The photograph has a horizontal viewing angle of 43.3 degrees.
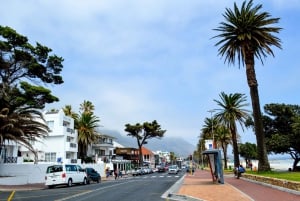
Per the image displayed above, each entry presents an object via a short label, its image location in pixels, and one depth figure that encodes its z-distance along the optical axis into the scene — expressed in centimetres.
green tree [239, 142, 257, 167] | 12025
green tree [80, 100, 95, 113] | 8962
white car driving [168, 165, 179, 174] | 7371
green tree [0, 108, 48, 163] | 3519
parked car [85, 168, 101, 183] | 4290
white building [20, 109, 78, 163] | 6331
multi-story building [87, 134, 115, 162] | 8801
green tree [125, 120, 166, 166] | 9912
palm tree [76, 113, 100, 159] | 7575
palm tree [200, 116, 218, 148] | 9062
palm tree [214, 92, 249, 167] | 5422
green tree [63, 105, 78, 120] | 8244
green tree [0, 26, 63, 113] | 3853
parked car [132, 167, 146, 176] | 7711
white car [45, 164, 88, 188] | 3272
